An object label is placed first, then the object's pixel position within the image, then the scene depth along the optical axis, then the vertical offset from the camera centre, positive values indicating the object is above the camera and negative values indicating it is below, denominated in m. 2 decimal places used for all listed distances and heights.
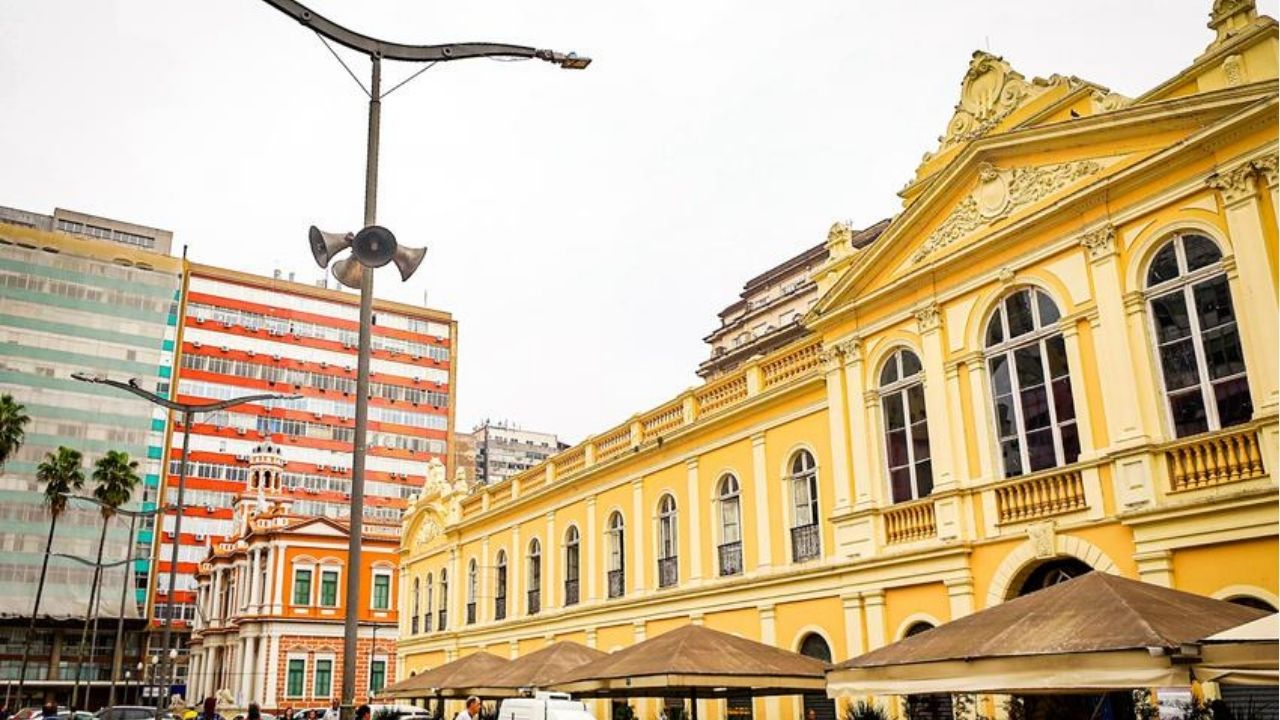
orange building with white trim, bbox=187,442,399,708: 57.53 +4.36
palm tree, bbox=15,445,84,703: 51.66 +10.51
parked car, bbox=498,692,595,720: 18.73 -0.37
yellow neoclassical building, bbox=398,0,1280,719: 13.16 +4.27
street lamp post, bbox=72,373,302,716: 20.00 +5.32
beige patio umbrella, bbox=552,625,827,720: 15.73 +0.21
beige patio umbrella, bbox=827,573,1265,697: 9.02 +0.26
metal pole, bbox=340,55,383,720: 7.94 +2.02
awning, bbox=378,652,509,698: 24.33 +0.28
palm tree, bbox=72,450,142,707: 55.06 +11.08
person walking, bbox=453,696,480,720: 14.84 -0.29
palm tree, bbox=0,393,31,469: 44.91 +11.28
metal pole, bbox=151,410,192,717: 21.34 +3.34
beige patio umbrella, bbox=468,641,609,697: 21.25 +0.40
